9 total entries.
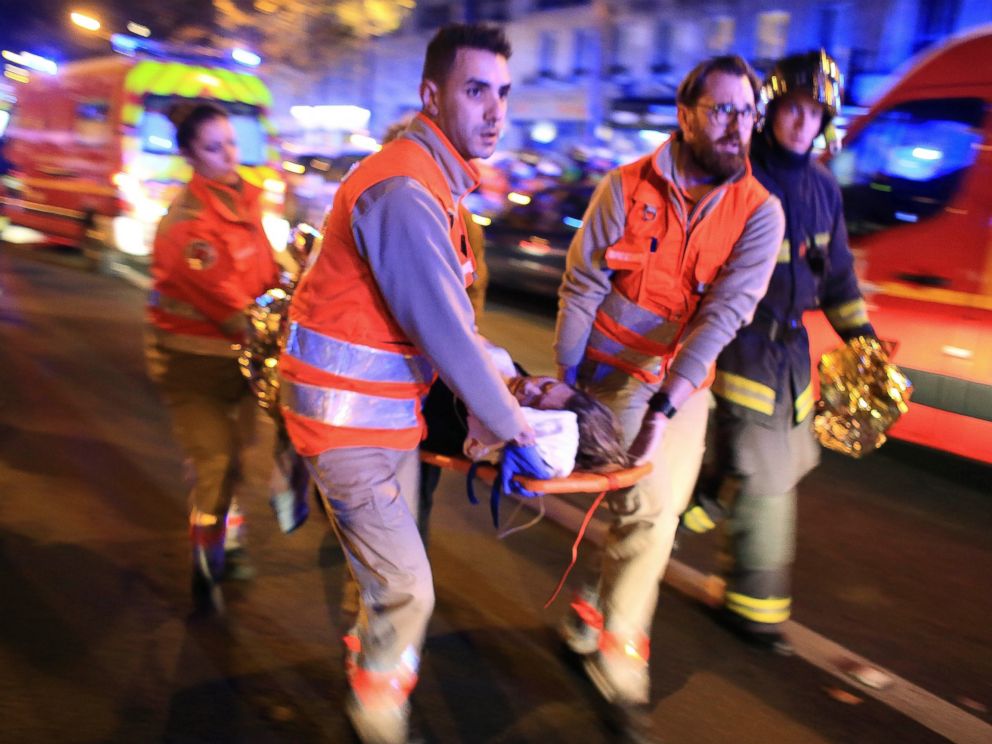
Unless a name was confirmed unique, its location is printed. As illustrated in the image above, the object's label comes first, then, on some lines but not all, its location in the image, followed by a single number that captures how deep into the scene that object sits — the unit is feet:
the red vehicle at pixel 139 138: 39.68
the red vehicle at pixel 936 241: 18.22
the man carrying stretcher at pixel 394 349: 7.63
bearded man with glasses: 10.14
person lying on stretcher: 8.29
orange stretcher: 8.00
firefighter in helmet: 11.55
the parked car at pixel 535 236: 39.14
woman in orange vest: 12.06
